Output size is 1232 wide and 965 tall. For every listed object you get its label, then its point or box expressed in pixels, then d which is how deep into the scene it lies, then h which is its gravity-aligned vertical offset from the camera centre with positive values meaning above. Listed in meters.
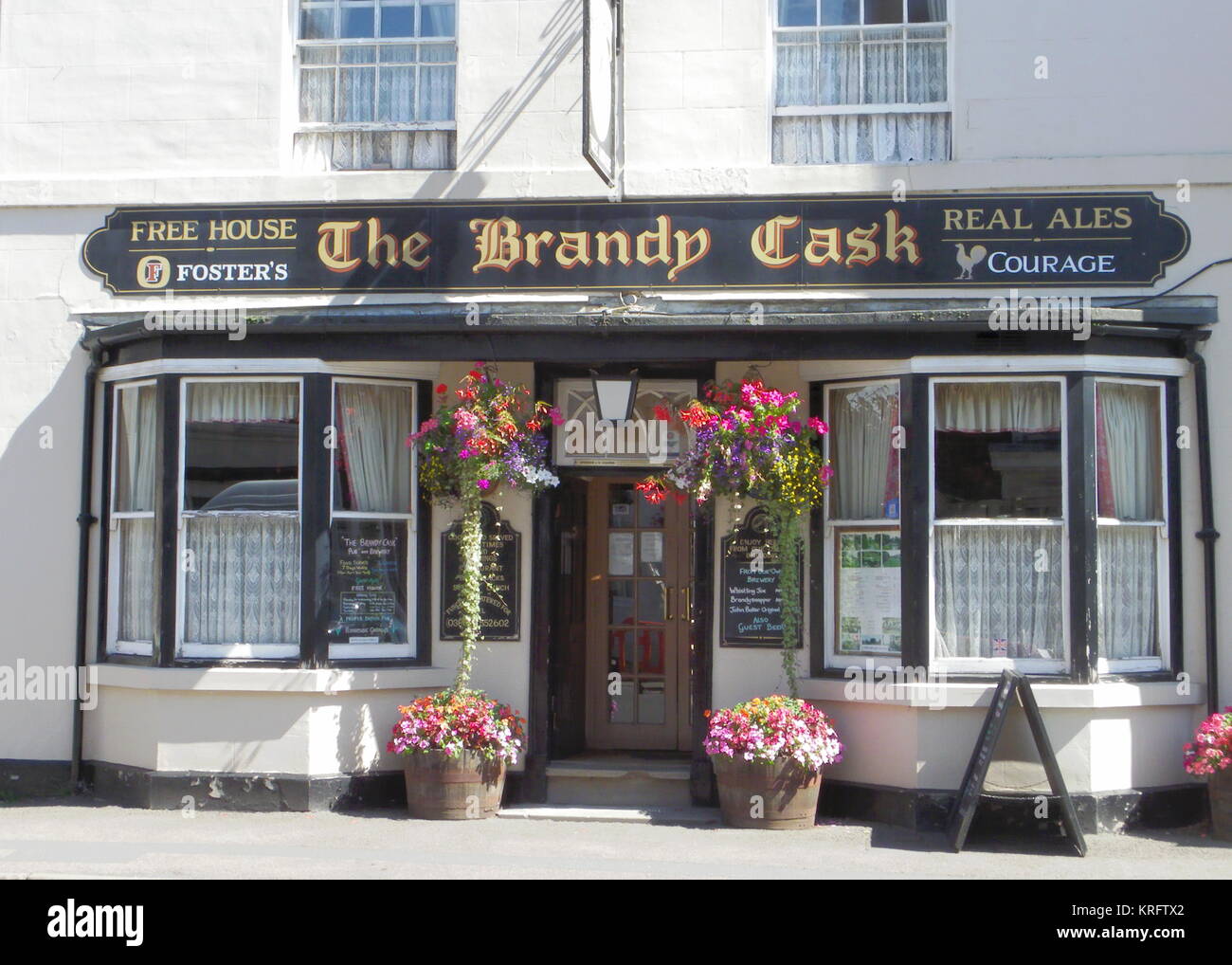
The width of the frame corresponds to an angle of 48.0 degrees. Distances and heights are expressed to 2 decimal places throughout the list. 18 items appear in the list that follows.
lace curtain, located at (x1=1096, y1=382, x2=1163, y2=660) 9.25 +0.39
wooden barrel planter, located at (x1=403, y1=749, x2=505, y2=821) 9.16 -1.43
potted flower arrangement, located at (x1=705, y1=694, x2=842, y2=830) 8.86 -1.21
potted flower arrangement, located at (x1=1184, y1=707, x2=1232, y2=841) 8.57 -1.19
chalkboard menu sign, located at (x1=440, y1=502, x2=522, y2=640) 9.86 -0.10
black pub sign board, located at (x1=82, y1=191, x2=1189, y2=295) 9.38 +2.27
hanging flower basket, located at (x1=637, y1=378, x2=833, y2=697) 9.14 +0.70
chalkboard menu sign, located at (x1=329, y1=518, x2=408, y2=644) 9.80 -0.09
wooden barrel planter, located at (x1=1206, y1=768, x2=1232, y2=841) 8.60 -1.45
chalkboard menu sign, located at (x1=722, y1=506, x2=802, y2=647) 9.63 -0.13
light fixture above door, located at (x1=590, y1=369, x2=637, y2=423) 9.53 +1.20
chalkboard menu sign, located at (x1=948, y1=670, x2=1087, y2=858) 8.30 -1.15
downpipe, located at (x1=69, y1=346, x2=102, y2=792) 9.91 +0.11
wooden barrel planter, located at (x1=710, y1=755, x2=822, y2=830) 8.91 -1.43
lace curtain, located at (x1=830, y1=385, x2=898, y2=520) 9.51 +0.82
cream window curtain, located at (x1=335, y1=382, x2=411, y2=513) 9.90 +0.88
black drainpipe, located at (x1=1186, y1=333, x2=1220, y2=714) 9.09 +0.35
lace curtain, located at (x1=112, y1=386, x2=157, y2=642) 9.99 +0.47
